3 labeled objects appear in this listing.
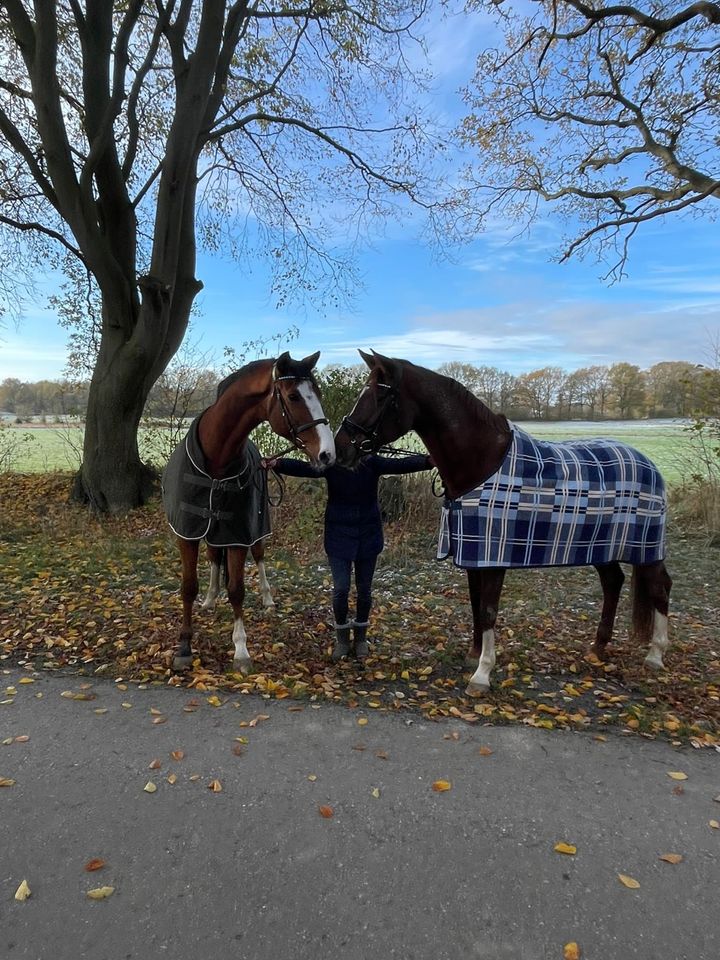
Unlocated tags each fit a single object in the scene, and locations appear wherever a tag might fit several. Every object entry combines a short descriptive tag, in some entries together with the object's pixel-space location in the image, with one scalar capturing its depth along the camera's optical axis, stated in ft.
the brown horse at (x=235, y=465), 11.43
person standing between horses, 12.92
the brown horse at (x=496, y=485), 11.53
